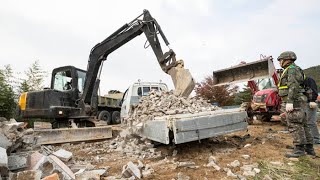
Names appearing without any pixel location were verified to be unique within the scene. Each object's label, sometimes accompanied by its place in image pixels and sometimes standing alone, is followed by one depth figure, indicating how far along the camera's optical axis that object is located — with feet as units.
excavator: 28.66
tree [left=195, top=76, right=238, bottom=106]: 65.26
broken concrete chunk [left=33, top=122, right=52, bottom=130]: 24.34
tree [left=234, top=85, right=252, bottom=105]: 68.44
